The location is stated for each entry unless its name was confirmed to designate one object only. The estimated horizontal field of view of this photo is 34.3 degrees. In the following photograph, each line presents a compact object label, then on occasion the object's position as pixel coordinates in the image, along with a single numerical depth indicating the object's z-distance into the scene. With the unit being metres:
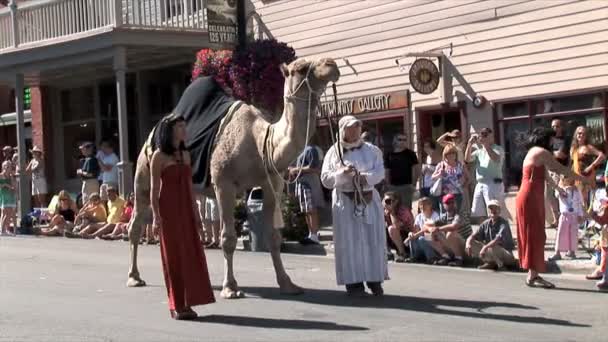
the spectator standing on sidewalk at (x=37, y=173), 23.58
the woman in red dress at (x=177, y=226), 9.46
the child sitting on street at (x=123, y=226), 20.00
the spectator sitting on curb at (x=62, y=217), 21.47
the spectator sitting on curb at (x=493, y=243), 13.23
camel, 10.28
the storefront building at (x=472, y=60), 16.50
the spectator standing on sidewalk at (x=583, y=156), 14.32
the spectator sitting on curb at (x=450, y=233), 13.80
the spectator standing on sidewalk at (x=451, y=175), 14.98
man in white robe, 10.62
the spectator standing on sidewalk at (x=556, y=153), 15.06
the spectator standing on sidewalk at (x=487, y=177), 15.02
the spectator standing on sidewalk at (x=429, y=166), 15.87
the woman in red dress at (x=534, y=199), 11.19
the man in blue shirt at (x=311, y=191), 16.28
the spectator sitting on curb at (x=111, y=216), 20.27
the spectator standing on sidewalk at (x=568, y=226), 13.25
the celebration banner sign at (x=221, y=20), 18.98
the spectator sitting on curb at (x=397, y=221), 14.66
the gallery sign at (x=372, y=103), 19.44
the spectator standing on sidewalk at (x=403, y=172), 16.00
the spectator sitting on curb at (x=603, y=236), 11.26
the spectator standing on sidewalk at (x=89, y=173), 21.75
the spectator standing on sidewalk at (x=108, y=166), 21.86
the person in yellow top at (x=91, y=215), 20.67
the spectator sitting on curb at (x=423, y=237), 14.16
